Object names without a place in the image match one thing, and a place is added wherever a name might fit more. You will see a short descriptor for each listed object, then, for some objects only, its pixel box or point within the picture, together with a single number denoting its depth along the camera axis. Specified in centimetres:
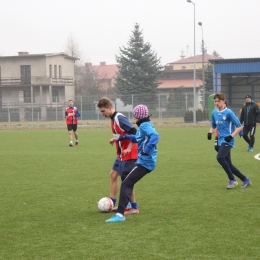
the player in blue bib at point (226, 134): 1011
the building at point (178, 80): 7689
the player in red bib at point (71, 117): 2221
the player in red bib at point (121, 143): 772
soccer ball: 803
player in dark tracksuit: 1800
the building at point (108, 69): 10351
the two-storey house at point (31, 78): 5906
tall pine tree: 5712
